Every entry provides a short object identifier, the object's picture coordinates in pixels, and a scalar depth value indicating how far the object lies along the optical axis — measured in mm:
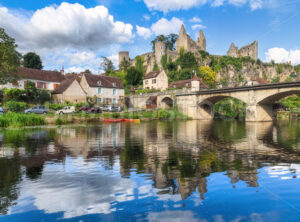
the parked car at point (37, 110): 39875
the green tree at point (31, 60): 79250
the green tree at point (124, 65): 107000
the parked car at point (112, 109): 50531
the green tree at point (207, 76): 86188
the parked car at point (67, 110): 42006
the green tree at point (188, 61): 88562
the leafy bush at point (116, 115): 42941
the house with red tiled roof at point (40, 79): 53219
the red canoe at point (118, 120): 39250
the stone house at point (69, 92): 53844
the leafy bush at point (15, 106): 40519
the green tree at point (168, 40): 111250
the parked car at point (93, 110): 46297
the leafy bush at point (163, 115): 49378
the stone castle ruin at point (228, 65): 99250
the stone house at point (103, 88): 60594
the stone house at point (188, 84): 54069
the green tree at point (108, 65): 107875
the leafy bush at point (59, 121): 32584
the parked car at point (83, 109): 47288
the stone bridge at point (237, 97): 38062
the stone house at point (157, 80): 79312
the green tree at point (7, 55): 32844
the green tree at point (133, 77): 92125
